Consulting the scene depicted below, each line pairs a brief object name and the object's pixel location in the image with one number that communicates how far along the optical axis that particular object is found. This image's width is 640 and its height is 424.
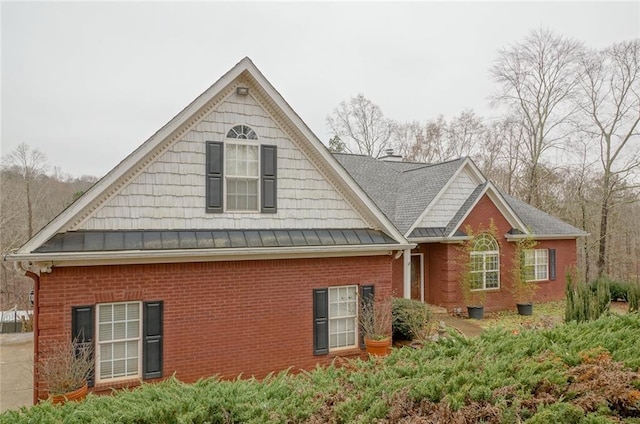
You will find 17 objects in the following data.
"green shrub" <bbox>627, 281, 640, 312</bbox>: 12.22
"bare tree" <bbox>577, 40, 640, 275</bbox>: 24.80
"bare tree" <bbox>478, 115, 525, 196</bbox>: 31.65
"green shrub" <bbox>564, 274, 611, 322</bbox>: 11.83
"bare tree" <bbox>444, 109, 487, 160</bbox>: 35.97
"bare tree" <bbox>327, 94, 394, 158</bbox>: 37.31
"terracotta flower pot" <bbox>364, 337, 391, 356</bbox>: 9.85
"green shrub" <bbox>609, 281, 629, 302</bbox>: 20.67
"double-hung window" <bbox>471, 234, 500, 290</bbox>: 16.69
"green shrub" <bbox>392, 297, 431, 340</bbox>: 11.18
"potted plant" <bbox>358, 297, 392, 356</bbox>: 9.90
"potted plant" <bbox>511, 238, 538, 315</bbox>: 17.16
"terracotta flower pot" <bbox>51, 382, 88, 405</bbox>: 6.93
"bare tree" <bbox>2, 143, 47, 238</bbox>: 27.20
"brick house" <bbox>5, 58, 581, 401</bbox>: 7.70
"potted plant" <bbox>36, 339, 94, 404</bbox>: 6.99
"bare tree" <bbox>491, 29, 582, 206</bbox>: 27.83
